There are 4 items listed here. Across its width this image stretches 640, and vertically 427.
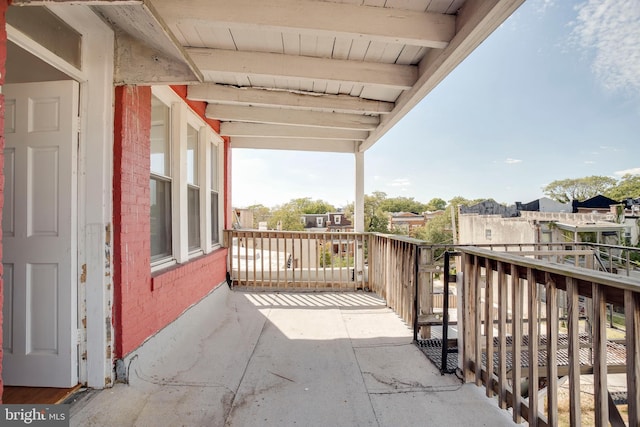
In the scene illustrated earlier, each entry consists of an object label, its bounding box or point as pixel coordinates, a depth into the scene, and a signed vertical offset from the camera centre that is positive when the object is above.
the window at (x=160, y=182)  2.71 +0.34
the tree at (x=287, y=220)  30.36 -0.62
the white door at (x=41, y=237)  1.85 -0.15
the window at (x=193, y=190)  3.60 +0.34
